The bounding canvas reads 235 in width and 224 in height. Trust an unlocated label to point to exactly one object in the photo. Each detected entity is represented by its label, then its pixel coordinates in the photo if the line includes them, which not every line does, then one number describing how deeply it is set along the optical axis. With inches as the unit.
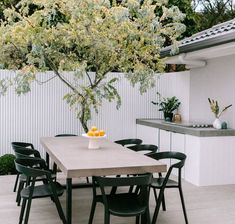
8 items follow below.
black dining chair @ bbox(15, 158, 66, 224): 142.9
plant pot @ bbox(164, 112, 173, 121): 310.5
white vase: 242.7
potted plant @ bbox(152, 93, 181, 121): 311.6
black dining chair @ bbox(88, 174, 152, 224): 127.1
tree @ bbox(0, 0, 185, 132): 217.2
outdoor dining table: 136.2
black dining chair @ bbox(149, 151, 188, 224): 151.1
